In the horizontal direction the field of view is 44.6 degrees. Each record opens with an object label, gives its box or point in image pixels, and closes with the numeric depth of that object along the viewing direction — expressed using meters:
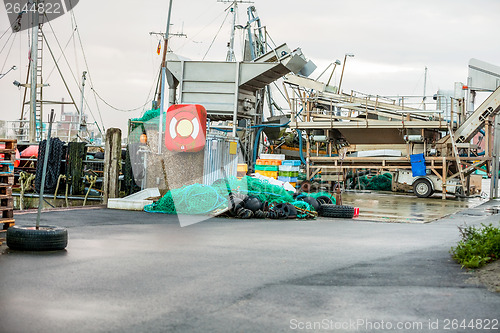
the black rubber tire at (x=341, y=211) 16.36
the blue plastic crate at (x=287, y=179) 24.75
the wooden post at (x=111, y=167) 18.53
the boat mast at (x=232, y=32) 43.75
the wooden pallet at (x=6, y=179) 10.52
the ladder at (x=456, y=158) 25.94
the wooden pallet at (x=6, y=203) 10.53
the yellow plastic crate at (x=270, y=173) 24.78
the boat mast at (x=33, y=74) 33.12
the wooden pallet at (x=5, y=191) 10.49
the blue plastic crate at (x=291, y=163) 25.15
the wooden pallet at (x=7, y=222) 10.65
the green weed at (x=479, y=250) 8.07
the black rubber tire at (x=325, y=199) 18.06
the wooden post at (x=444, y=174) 26.12
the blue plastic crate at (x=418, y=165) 26.73
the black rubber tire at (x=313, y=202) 16.97
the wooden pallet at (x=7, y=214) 10.74
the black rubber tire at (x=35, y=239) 8.84
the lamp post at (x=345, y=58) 32.92
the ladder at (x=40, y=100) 39.25
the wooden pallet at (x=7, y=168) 10.53
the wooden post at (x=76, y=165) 20.62
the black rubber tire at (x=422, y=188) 27.02
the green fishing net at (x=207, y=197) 15.68
